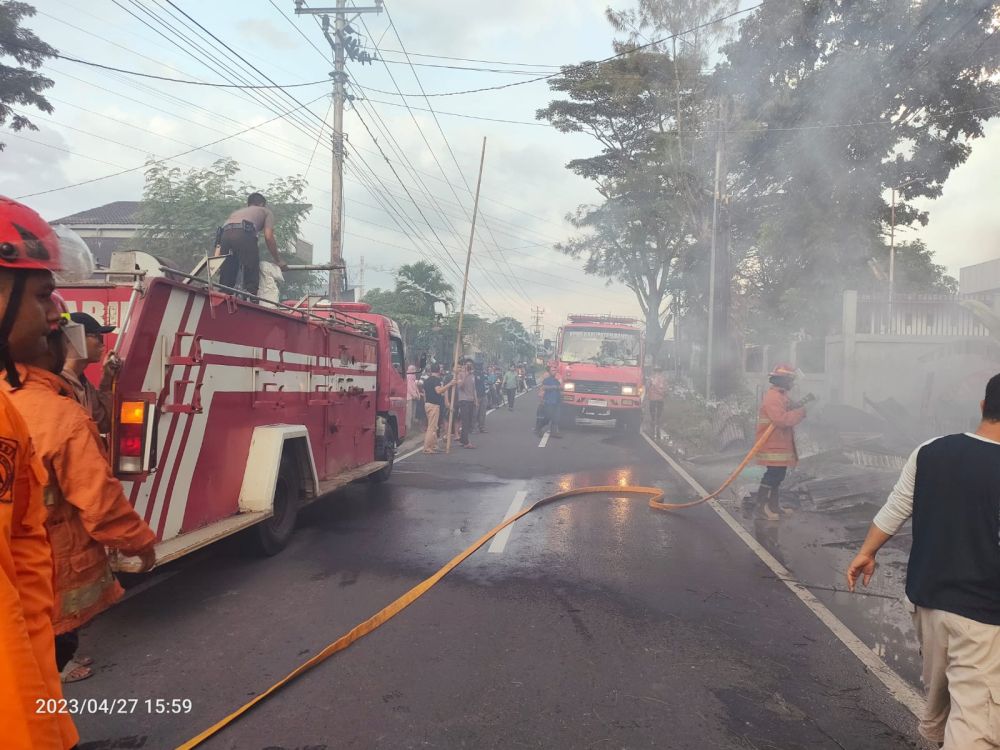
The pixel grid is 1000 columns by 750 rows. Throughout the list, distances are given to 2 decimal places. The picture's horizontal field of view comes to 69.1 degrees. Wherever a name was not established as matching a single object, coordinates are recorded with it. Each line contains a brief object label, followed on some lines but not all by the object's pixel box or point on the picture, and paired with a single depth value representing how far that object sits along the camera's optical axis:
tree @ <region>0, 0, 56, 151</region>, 15.38
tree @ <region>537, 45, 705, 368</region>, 23.97
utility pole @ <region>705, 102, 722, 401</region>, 20.88
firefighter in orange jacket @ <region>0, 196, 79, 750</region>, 1.33
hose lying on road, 3.38
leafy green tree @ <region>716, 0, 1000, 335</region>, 14.04
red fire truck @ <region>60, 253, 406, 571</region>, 4.43
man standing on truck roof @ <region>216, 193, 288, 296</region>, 7.13
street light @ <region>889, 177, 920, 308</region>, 18.97
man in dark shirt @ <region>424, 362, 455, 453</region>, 14.89
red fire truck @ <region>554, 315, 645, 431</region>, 19.89
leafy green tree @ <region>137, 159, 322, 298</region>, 16.72
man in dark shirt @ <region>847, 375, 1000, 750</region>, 2.45
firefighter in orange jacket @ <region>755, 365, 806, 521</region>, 8.21
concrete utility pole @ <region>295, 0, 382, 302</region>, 16.56
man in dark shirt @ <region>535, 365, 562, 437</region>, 18.58
